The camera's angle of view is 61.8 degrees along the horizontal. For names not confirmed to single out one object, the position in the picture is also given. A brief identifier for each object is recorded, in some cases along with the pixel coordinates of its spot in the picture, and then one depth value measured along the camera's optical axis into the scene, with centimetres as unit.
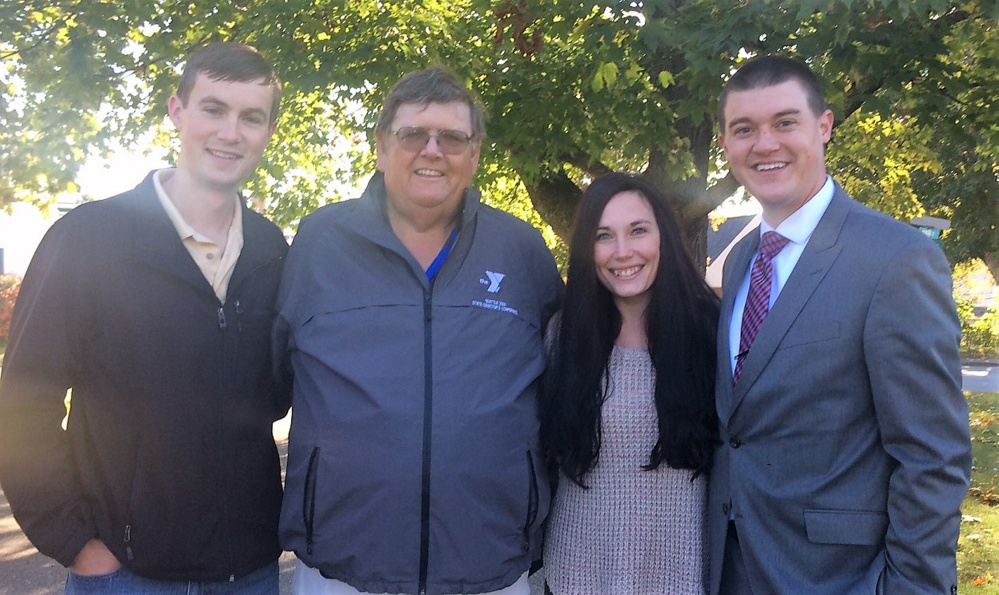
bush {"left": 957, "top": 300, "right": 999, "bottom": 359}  2644
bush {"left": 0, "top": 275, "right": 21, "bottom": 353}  1872
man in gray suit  220
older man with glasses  253
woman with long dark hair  273
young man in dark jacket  243
